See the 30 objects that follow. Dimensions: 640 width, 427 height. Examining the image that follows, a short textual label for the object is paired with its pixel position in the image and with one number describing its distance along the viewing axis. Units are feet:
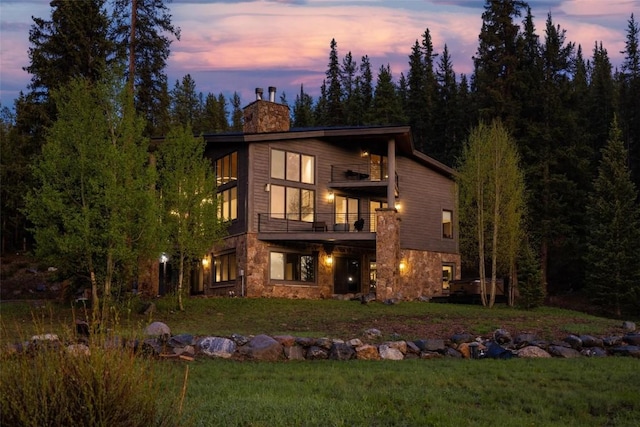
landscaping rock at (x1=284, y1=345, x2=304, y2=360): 43.34
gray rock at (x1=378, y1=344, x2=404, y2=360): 43.88
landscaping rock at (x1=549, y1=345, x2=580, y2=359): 45.60
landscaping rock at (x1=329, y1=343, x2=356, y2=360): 43.57
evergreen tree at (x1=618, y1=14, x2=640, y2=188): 162.30
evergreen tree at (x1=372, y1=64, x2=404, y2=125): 198.29
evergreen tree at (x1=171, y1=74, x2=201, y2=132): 263.08
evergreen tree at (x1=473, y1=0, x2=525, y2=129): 145.18
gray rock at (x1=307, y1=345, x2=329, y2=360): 43.65
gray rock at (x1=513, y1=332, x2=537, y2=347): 48.13
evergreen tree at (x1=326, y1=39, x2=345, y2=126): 219.00
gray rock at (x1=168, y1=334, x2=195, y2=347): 42.96
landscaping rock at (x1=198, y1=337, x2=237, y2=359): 42.32
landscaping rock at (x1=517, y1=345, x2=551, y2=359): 44.74
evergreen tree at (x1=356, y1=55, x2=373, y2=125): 207.19
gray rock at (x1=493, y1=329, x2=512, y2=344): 50.29
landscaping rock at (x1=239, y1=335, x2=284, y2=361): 42.42
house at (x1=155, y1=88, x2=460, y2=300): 91.97
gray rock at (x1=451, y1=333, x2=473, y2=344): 48.84
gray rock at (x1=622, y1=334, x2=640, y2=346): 49.57
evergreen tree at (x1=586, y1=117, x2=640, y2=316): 112.68
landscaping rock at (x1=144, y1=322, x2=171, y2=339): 44.60
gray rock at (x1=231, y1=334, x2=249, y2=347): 44.21
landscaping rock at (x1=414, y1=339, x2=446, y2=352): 45.83
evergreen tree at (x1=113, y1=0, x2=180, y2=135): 95.35
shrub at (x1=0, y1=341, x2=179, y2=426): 15.87
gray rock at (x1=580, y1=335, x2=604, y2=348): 48.73
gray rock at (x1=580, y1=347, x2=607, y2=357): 46.28
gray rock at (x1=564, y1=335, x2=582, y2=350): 48.16
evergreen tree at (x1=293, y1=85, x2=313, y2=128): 237.86
